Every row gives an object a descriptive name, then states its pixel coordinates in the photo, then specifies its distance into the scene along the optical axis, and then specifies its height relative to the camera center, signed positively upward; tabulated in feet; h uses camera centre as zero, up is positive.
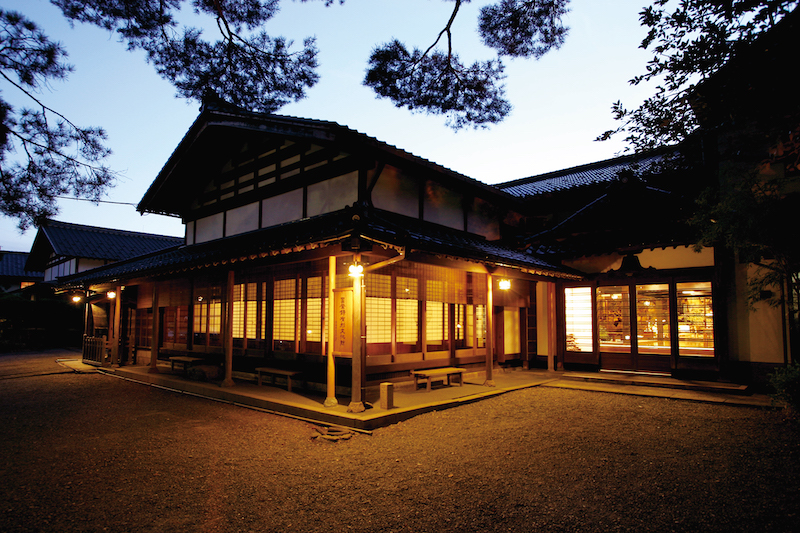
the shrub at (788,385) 22.95 -4.14
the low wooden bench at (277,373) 31.23 -4.88
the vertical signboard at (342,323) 26.53 -0.95
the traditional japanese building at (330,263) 27.20 +3.29
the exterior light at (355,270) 24.27 +2.15
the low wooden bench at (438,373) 31.85 -4.97
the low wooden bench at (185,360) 38.19 -4.82
